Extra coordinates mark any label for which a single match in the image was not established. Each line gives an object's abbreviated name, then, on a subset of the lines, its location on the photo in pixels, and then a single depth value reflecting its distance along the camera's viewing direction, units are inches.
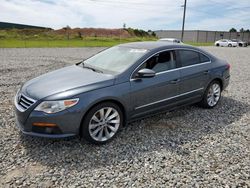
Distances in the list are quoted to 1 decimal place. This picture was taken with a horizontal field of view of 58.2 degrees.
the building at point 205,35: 2298.2
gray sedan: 121.3
